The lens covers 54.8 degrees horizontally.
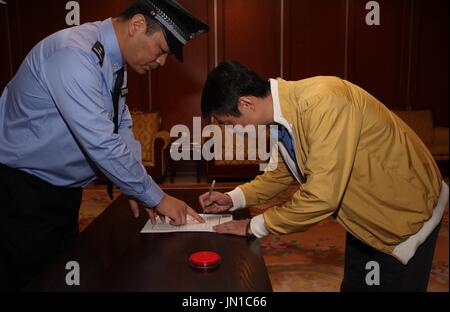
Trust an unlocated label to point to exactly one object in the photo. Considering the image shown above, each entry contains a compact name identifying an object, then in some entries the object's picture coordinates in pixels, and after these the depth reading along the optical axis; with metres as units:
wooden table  1.06
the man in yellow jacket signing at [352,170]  1.23
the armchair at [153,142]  5.30
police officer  1.33
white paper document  1.47
